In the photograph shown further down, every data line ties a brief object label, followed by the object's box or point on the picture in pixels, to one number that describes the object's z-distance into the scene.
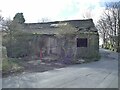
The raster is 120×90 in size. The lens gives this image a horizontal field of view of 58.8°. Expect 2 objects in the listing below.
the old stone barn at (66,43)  12.14
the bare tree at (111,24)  27.24
